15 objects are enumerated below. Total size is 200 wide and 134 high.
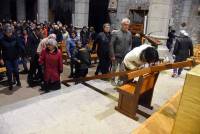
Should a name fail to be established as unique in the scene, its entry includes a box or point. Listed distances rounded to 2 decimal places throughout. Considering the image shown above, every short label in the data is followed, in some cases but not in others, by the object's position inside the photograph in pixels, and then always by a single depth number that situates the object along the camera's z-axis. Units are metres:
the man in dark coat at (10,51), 4.22
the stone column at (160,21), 5.62
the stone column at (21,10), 14.06
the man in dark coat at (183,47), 5.04
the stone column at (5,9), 15.53
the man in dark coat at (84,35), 8.19
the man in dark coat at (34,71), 4.73
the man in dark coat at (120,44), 3.64
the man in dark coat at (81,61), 4.93
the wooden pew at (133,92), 2.45
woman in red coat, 3.85
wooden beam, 1.87
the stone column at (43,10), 12.04
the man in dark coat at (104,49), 4.50
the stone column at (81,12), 8.44
